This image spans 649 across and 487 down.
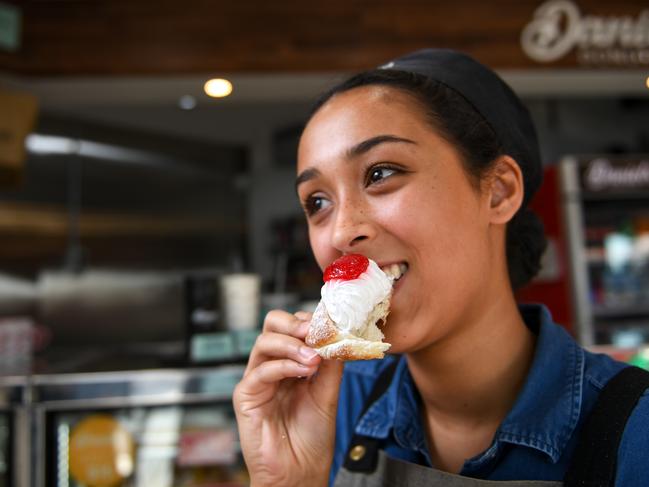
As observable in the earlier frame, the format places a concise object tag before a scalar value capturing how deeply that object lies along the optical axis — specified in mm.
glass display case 2143
